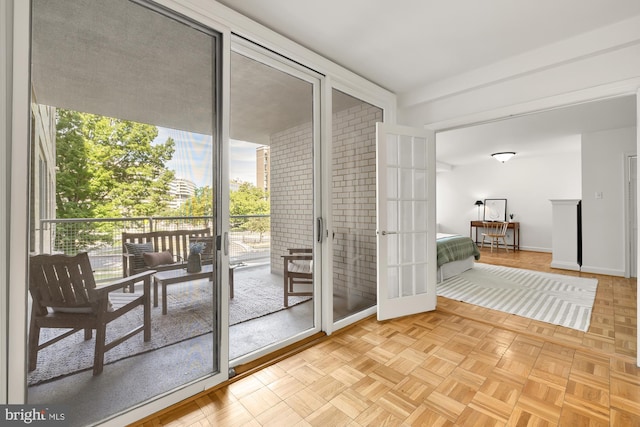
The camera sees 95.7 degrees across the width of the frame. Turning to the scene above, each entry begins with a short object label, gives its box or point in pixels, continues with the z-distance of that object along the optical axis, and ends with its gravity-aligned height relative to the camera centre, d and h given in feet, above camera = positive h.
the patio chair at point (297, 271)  8.76 -1.75
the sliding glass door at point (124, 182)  4.48 +0.55
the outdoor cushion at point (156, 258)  5.40 -0.85
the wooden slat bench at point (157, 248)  5.14 -0.65
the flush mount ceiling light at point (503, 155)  21.34 +4.31
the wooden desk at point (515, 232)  24.88 -1.65
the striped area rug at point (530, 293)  10.17 -3.47
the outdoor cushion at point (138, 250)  5.16 -0.67
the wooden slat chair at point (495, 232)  24.90 -1.72
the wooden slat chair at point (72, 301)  4.39 -1.45
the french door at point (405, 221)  9.43 -0.26
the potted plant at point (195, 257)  5.94 -0.90
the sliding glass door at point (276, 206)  8.31 +0.22
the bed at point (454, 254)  14.40 -2.21
